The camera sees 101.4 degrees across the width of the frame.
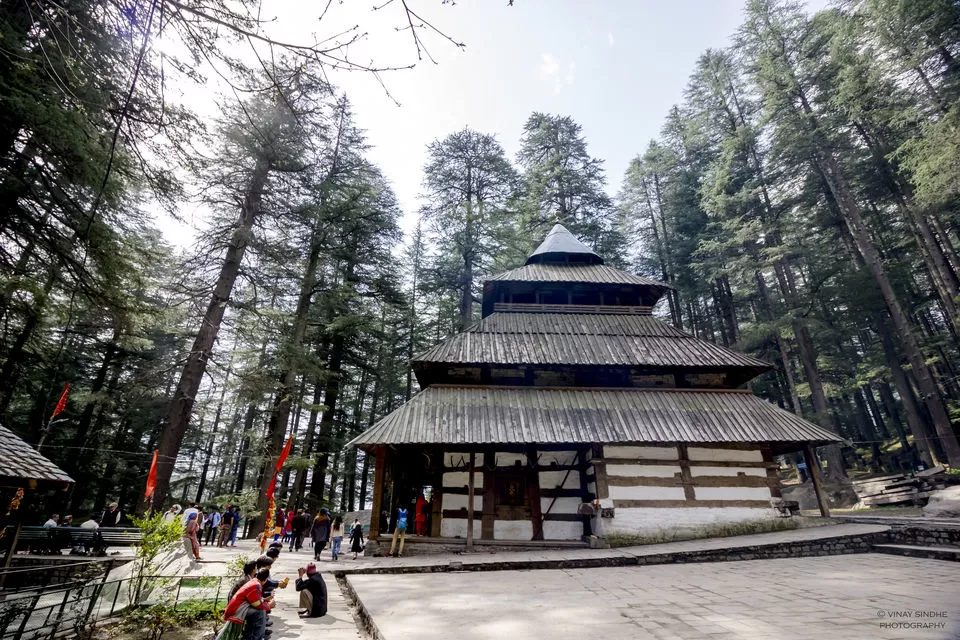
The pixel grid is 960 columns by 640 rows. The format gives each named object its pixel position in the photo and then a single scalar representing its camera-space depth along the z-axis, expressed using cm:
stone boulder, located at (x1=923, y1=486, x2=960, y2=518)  1272
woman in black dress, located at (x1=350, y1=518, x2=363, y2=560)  1230
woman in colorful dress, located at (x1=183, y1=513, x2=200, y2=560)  1056
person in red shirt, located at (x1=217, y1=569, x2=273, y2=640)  437
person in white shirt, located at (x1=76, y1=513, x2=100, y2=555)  1256
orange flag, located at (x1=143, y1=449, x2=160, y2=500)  1112
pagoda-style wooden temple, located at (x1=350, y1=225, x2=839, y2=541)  1155
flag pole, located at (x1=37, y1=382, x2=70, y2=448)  1448
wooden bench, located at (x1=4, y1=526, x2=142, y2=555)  1216
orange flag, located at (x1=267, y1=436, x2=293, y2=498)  1216
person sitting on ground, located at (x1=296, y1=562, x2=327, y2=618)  599
